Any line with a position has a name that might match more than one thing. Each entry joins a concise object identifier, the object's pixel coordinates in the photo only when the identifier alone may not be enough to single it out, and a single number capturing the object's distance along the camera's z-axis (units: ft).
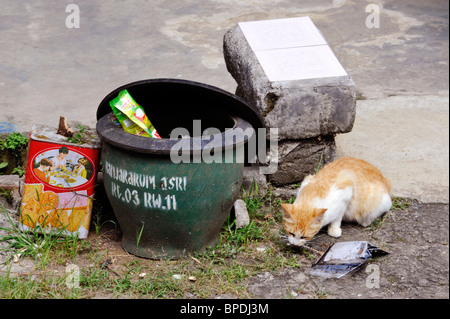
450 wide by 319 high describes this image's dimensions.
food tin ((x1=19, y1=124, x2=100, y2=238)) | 12.05
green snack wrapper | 11.52
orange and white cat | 11.96
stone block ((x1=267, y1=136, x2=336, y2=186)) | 13.93
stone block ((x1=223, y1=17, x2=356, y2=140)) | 13.19
